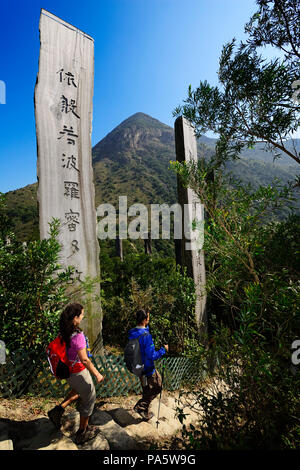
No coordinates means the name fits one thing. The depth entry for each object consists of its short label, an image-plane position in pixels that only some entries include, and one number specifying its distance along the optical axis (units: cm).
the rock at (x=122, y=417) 274
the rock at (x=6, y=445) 182
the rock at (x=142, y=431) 257
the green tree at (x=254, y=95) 244
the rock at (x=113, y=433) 224
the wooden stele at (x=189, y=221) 459
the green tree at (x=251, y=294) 152
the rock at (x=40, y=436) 200
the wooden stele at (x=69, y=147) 316
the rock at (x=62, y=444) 191
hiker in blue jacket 265
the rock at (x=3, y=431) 192
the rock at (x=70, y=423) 231
